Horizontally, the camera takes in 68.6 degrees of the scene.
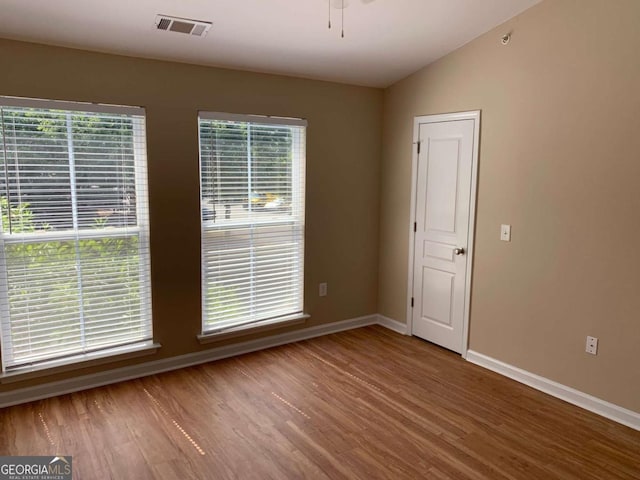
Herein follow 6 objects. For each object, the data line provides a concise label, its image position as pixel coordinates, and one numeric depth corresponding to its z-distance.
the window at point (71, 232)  2.98
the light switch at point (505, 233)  3.56
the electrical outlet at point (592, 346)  3.09
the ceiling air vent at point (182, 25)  2.83
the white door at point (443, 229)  3.87
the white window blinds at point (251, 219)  3.70
